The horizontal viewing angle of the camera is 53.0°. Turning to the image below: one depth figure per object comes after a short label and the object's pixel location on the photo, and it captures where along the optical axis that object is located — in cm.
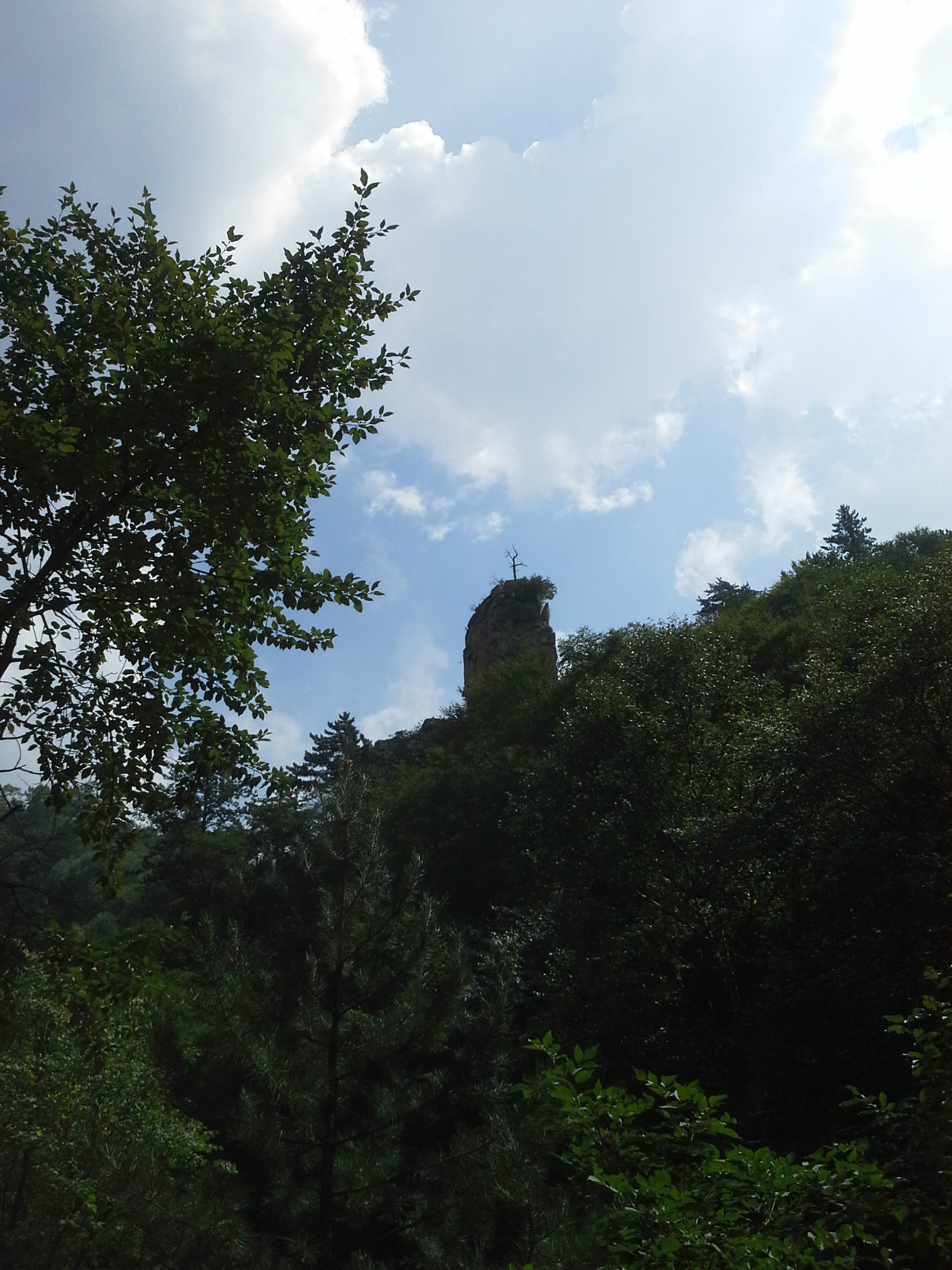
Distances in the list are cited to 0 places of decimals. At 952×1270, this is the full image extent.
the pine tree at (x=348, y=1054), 1120
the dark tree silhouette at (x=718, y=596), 7606
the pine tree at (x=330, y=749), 5244
